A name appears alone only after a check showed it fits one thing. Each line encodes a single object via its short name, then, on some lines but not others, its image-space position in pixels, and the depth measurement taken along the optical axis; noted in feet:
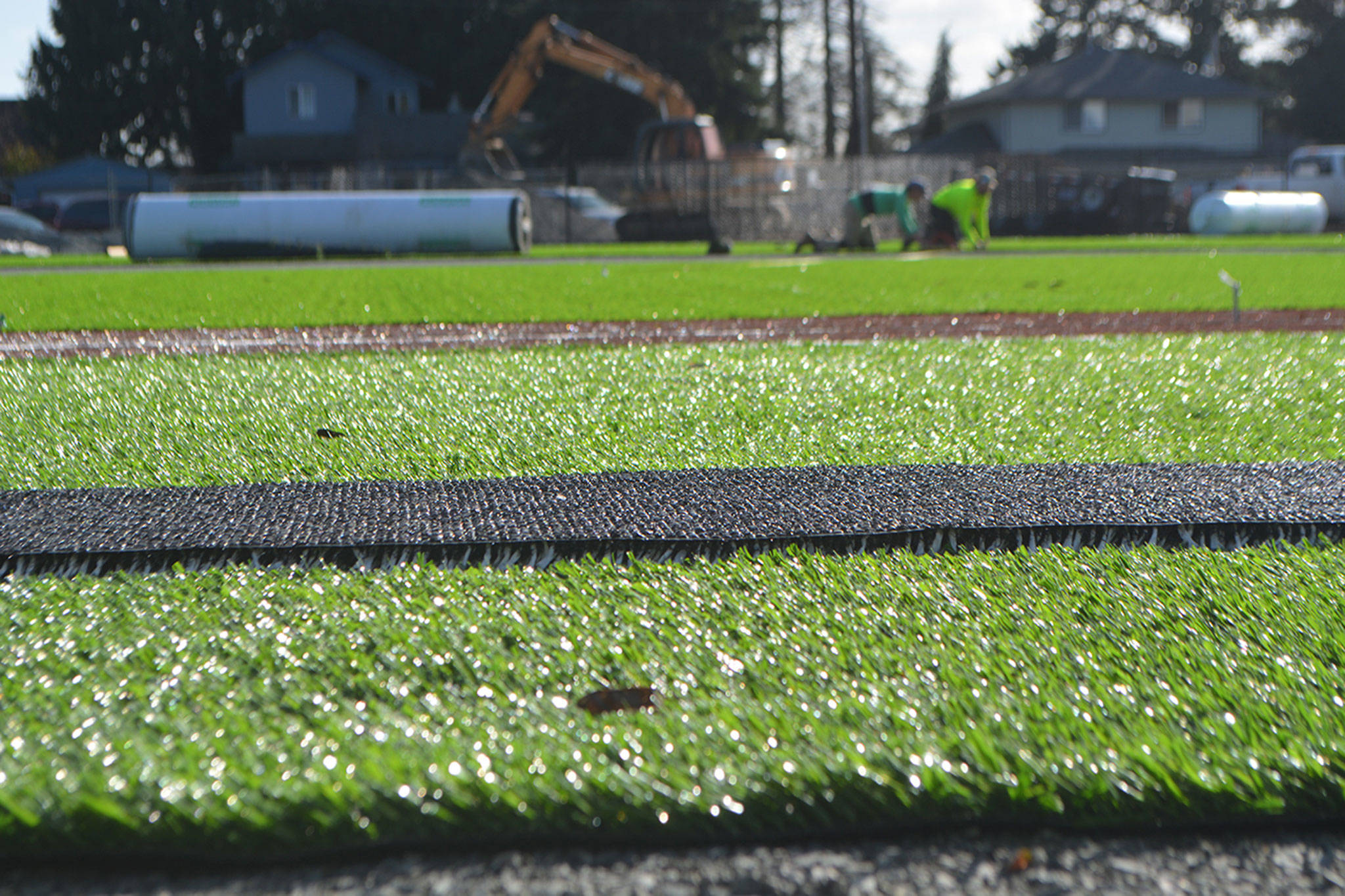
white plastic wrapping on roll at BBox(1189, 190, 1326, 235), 84.64
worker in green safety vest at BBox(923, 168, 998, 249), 63.77
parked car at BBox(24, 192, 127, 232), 114.11
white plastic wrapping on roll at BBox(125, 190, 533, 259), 63.10
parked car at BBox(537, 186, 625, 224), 93.50
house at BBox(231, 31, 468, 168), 156.04
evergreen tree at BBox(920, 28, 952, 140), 283.38
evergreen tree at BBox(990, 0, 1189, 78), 239.71
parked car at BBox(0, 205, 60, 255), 75.46
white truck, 110.52
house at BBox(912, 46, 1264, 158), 156.76
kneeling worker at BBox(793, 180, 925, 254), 65.10
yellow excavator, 88.99
